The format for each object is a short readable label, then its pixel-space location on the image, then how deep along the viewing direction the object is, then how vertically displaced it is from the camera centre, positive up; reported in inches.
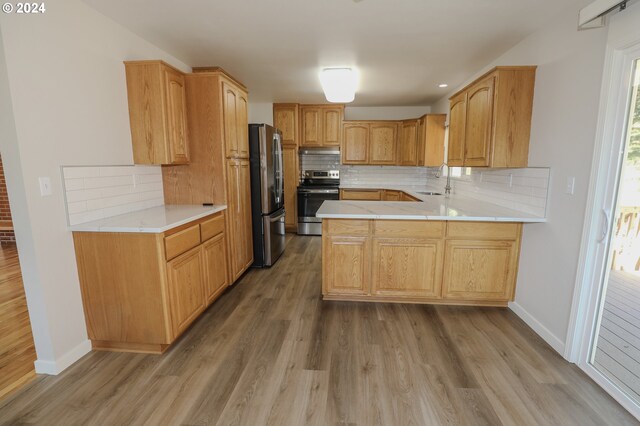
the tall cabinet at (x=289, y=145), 210.4 +13.1
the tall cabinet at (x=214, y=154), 110.7 +3.7
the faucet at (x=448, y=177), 166.4 -8.2
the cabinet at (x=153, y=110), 94.3 +17.6
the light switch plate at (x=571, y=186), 78.9 -6.3
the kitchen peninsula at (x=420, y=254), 102.7 -32.5
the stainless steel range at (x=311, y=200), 208.5 -25.5
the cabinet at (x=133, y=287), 77.5 -33.0
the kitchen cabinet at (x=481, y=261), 102.7 -34.5
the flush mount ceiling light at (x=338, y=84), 118.8 +32.5
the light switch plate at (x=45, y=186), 70.0 -5.1
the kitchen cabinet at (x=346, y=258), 107.3 -34.4
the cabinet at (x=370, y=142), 215.2 +15.5
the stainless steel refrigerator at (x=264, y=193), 142.7 -14.8
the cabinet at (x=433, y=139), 185.5 +15.0
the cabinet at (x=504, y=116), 96.3 +15.6
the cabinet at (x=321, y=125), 212.5 +27.5
